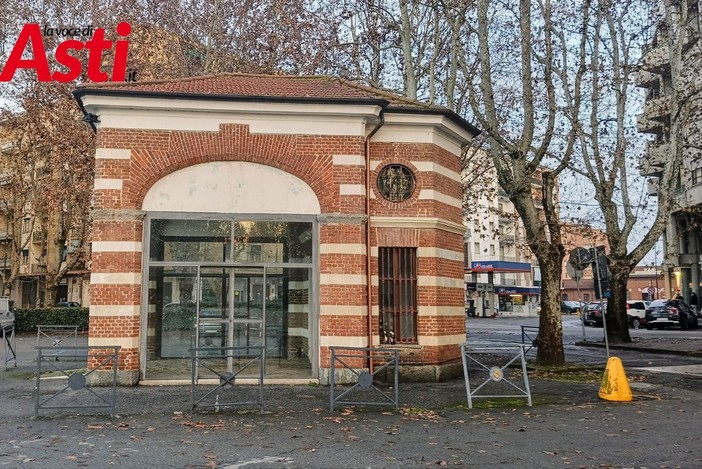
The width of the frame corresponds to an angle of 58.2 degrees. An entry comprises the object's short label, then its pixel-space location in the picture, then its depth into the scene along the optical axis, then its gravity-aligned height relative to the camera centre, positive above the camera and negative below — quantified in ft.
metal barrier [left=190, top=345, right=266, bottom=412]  31.50 -3.99
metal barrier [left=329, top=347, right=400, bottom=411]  31.73 -4.11
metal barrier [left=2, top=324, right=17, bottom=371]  51.28 -2.91
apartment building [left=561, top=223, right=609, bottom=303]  72.26 +7.86
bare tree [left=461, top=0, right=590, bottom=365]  49.73 +11.39
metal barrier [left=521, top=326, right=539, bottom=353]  51.31 -4.77
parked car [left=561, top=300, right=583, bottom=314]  225.76 -2.38
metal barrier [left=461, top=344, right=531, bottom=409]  33.30 -3.52
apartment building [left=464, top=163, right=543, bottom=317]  198.49 +8.21
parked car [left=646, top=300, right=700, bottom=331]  113.80 -2.66
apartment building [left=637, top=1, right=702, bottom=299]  62.39 +18.00
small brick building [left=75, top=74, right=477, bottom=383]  39.63 +4.68
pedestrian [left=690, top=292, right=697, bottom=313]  136.26 -0.01
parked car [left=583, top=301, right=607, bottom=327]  119.03 -2.70
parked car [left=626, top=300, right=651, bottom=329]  124.77 -2.83
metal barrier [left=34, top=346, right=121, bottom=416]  30.37 -4.85
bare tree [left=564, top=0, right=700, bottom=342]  56.49 +16.97
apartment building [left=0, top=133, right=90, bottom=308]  97.19 +15.83
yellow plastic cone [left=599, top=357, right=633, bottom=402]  35.73 -4.77
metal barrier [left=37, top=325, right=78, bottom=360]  52.90 -3.05
